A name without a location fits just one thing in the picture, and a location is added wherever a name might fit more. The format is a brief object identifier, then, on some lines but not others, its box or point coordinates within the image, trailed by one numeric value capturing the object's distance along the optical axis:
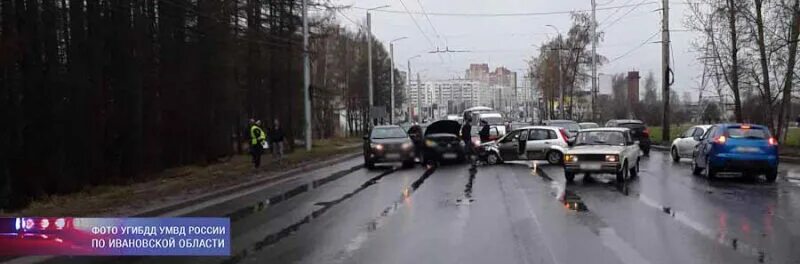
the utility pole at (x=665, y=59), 38.12
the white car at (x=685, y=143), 25.37
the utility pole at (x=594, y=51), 53.03
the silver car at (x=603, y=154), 17.20
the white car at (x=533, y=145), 24.81
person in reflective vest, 23.80
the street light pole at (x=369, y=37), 53.09
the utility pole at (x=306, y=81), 33.16
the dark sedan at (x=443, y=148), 26.45
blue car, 17.16
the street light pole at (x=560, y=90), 68.62
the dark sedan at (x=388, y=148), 24.92
